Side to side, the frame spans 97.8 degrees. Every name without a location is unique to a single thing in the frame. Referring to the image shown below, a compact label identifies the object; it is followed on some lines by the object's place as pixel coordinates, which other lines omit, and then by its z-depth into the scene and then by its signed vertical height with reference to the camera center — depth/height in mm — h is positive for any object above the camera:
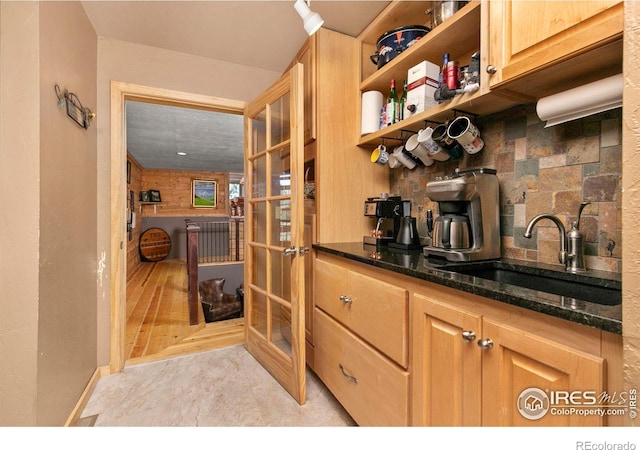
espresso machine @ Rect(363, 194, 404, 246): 1668 +52
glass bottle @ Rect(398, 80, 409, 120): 1564 +679
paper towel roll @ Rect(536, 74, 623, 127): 835 +395
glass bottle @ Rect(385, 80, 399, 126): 1644 +688
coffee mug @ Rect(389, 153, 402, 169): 1777 +394
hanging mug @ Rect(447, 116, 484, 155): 1285 +421
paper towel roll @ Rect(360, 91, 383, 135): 1768 +719
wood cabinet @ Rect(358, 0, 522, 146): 1155 +873
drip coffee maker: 1132 +30
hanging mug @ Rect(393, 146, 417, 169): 1712 +396
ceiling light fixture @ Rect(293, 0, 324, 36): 1290 +959
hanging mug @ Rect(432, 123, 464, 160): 1378 +406
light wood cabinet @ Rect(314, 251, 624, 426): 604 -378
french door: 1579 -57
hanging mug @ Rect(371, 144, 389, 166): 1803 +442
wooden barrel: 7062 -548
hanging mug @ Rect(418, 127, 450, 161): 1433 +408
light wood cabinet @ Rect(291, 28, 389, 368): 1778 +487
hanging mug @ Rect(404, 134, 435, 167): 1514 +407
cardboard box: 1387 +700
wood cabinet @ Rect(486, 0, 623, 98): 779 +555
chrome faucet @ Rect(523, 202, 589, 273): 980 -72
